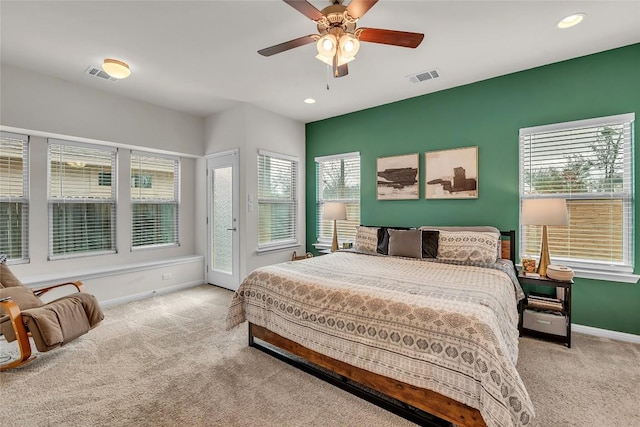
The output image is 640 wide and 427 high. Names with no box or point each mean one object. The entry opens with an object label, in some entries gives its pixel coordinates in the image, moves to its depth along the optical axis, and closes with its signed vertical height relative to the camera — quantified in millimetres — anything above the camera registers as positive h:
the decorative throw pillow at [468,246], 2971 -382
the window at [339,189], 4707 +374
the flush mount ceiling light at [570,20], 2320 +1601
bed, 1457 -750
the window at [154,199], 4441 +176
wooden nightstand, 2701 -1025
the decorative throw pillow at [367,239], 3727 -376
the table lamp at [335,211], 4348 -7
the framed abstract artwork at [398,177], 4039 +491
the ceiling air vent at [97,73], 3176 +1581
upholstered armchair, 2252 -913
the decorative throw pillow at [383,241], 3562 -388
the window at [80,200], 3701 +132
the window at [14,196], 3324 +162
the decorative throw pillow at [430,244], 3228 -381
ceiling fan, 1886 +1264
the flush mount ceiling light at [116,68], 2941 +1495
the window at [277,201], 4539 +165
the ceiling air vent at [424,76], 3291 +1608
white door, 4398 -166
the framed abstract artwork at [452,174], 3592 +490
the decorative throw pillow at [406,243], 3277 -384
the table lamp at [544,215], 2734 -40
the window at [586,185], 2809 +278
